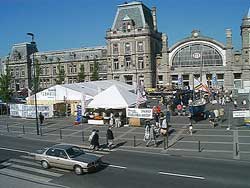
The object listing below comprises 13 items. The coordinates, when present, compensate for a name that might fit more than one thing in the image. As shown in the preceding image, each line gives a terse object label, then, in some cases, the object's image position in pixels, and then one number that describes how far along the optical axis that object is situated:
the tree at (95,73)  79.12
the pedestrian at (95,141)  23.55
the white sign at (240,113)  27.77
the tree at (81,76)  79.80
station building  71.75
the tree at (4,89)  54.72
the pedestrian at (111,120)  34.69
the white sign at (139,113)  32.09
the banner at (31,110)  44.22
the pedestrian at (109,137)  23.86
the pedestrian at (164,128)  27.12
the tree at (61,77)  83.06
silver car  17.41
